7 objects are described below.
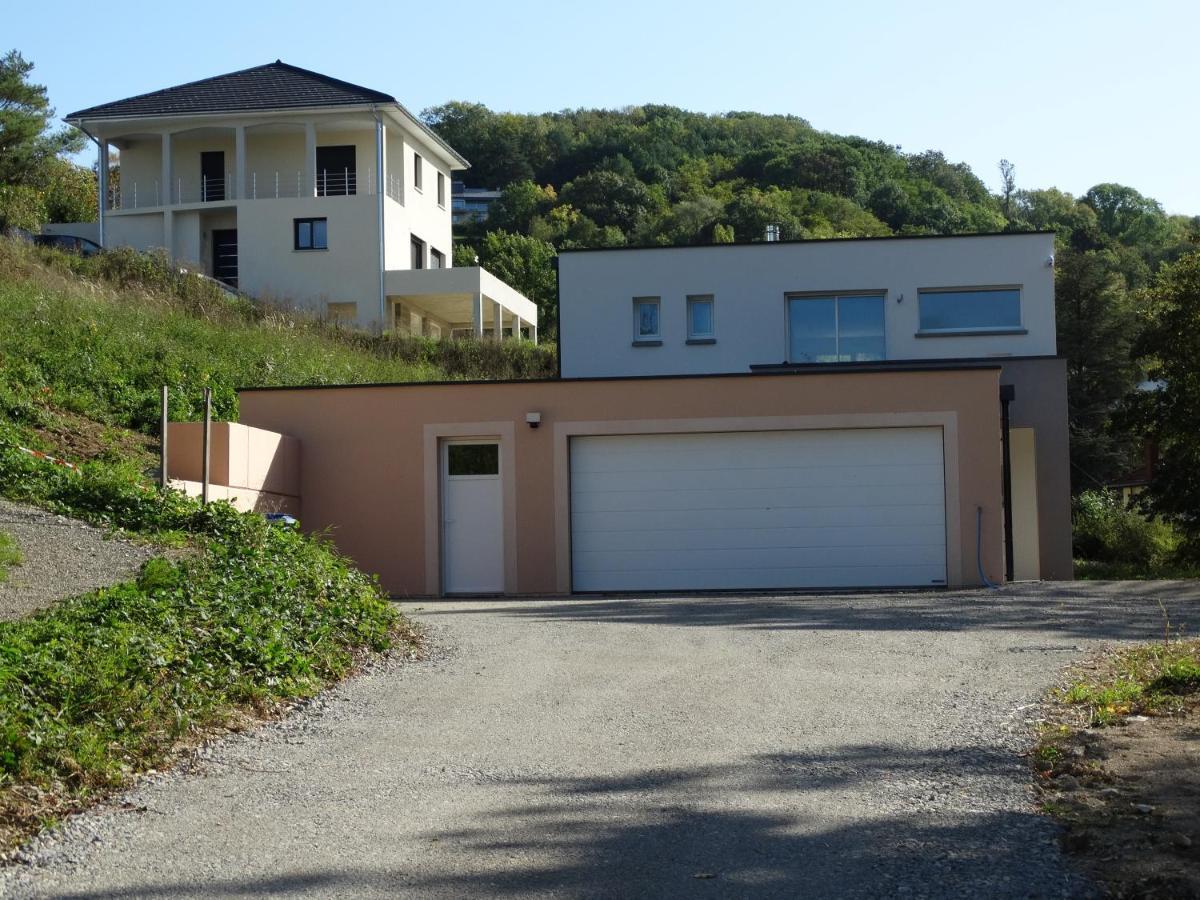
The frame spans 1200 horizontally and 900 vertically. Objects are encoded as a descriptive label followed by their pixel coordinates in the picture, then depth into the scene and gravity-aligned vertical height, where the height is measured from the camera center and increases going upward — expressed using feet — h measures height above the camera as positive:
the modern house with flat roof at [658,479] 60.54 +1.55
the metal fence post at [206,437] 51.03 +3.06
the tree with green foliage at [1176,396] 95.76 +7.82
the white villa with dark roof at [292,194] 133.39 +32.79
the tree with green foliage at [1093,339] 151.94 +18.71
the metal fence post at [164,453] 50.34 +2.44
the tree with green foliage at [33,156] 149.48 +41.77
